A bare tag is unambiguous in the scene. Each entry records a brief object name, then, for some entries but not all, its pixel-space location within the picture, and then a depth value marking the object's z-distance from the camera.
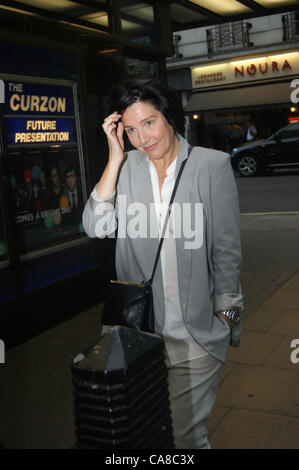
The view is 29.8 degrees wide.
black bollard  1.75
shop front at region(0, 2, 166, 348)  5.15
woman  2.29
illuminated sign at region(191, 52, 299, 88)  24.06
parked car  18.25
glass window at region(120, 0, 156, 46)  6.75
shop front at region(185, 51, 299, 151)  24.42
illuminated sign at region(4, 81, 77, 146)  5.27
